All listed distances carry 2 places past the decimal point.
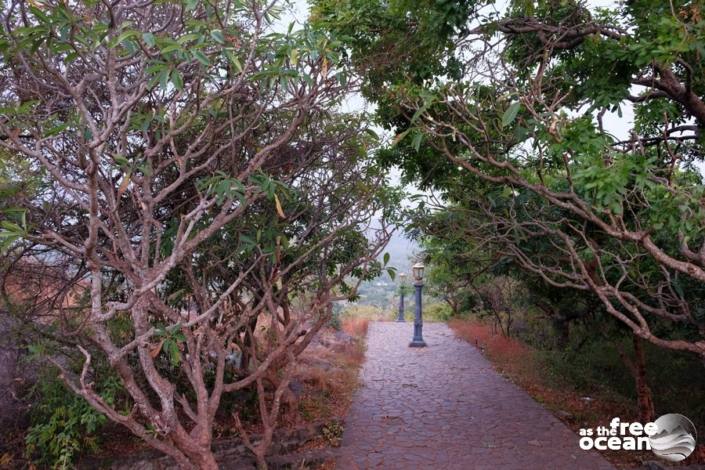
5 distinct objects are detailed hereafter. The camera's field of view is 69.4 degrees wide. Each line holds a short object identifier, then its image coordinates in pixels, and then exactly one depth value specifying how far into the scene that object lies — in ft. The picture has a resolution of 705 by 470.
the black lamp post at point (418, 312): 44.75
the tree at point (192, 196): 10.11
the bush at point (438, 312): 65.00
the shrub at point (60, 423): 15.06
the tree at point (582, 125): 11.91
